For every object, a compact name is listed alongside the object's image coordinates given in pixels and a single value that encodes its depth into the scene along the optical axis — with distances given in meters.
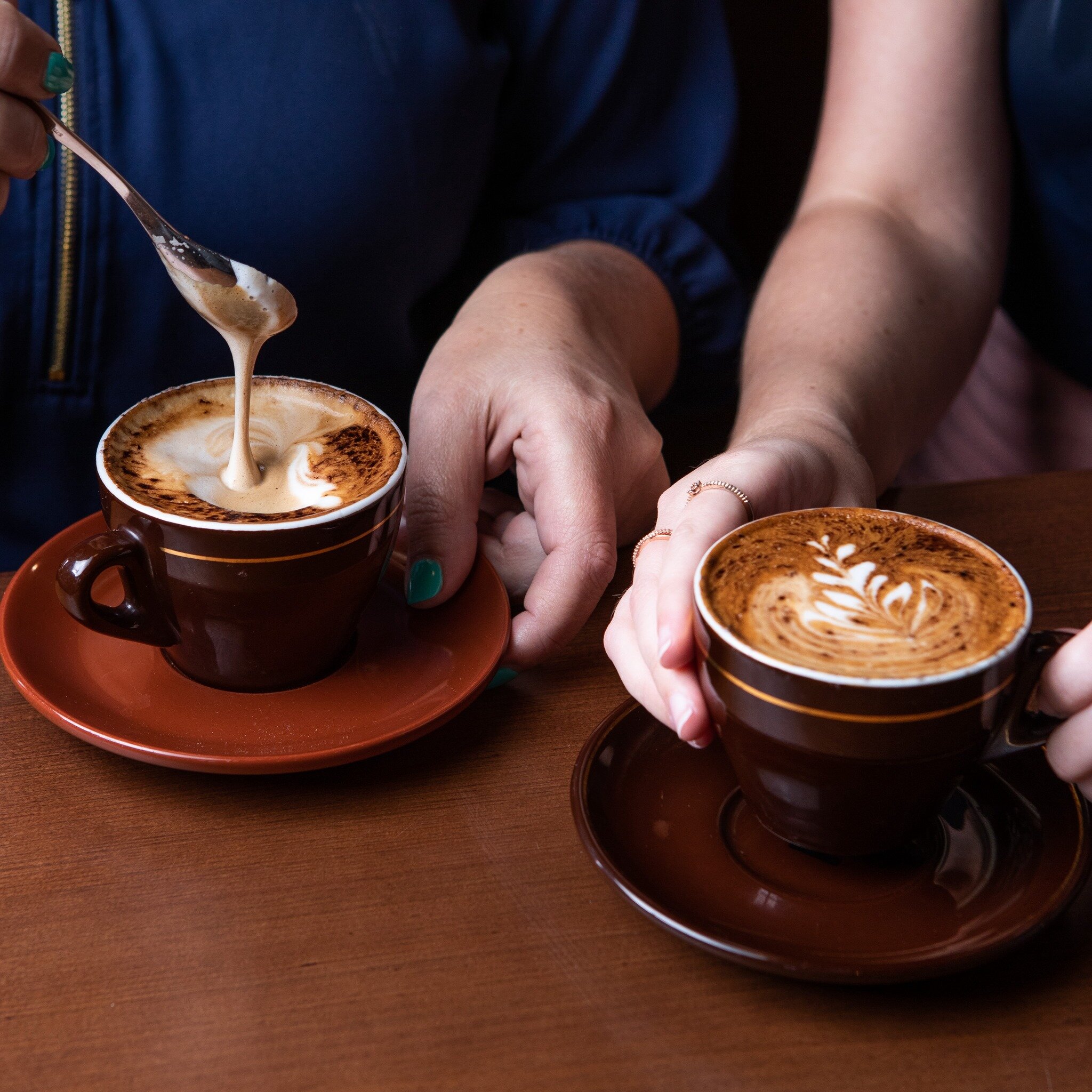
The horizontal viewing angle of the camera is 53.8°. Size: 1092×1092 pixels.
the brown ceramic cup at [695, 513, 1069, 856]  0.49
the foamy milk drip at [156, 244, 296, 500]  0.72
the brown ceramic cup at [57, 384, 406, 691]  0.64
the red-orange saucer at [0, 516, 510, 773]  0.64
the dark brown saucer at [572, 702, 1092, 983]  0.50
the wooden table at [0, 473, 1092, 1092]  0.48
